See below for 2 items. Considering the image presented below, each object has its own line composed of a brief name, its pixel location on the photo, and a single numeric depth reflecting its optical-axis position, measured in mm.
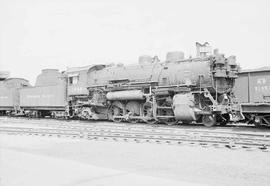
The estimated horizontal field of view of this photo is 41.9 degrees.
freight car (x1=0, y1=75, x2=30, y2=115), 29422
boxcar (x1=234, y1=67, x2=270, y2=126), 15430
